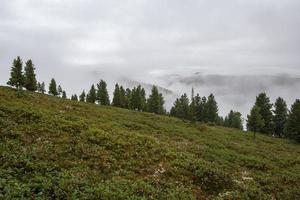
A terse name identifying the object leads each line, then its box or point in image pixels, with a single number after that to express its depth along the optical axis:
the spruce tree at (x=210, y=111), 101.19
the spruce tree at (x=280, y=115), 86.44
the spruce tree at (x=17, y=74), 69.79
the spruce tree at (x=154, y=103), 100.50
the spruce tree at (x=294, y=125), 71.81
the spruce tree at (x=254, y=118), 66.25
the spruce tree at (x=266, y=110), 83.12
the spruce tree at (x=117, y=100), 99.31
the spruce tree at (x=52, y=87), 99.06
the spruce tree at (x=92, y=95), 101.69
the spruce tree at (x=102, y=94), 100.12
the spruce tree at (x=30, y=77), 77.44
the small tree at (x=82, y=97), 120.38
